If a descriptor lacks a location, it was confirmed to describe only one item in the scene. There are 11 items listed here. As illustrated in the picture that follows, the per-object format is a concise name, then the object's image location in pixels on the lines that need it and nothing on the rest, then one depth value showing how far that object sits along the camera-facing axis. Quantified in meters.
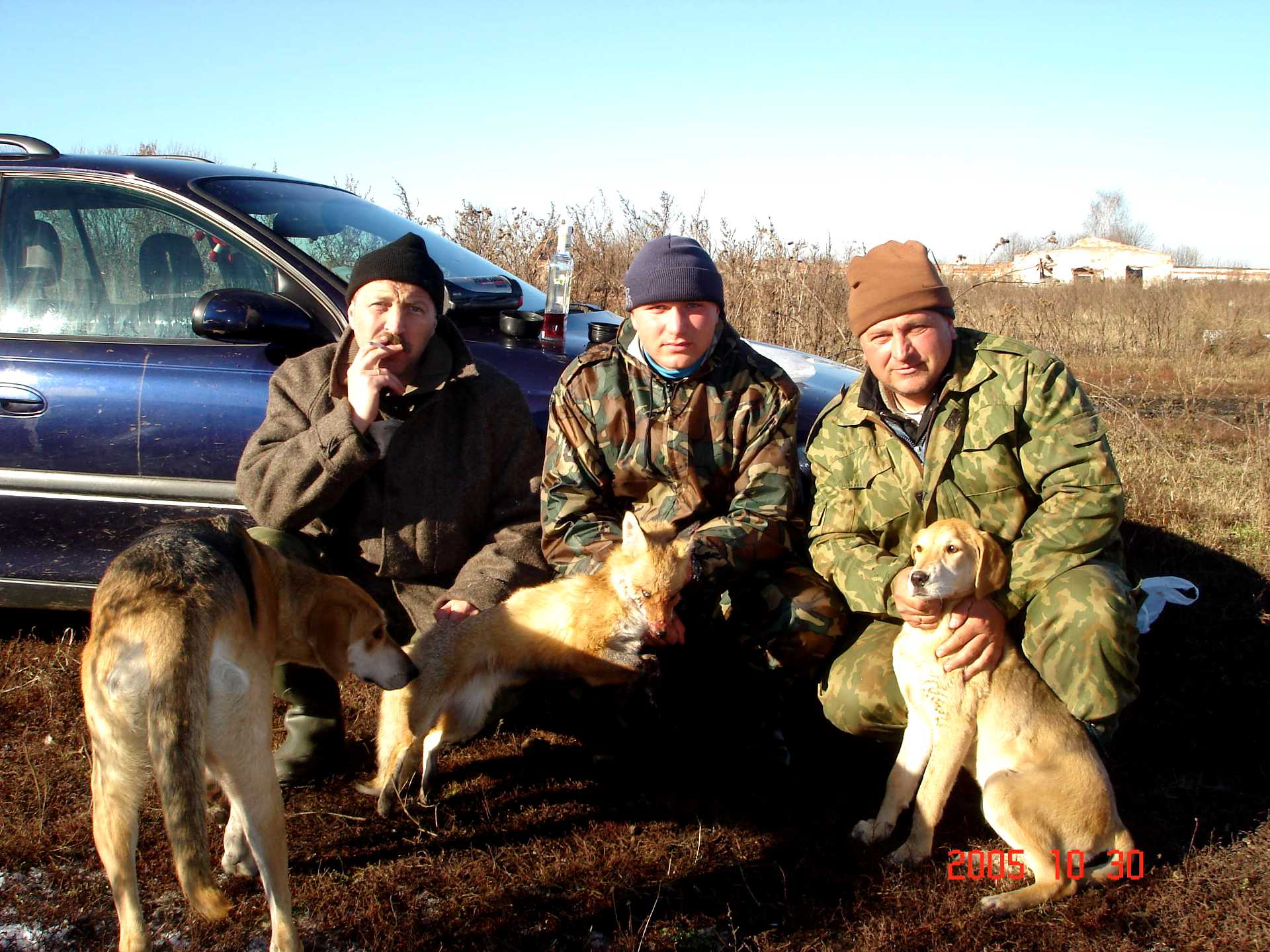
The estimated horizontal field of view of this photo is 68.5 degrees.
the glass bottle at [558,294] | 4.95
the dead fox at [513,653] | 3.77
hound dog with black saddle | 2.50
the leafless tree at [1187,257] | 48.69
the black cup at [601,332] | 5.01
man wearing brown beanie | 3.36
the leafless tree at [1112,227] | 59.28
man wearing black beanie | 3.84
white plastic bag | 4.45
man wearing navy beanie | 3.89
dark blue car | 4.50
